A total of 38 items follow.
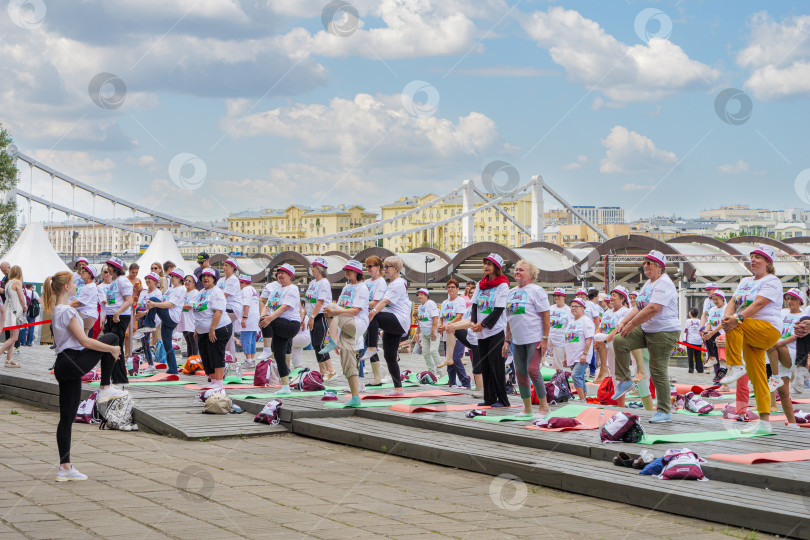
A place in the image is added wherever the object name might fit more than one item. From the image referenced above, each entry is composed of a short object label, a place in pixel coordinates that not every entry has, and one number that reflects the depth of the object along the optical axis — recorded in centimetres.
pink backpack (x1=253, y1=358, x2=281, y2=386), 1272
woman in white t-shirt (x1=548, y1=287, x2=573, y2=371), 1337
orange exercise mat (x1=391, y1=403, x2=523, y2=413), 991
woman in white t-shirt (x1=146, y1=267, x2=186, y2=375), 1442
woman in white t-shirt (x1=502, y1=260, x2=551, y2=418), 917
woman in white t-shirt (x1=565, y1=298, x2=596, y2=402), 1309
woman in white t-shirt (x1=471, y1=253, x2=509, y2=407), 989
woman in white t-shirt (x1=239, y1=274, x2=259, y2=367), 1453
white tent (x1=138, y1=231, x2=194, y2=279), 2972
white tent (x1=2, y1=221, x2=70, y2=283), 2689
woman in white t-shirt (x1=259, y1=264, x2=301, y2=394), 1151
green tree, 5288
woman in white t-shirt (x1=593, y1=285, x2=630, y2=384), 1249
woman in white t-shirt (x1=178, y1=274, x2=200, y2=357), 1384
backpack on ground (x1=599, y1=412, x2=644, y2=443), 761
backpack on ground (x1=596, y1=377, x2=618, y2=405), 1125
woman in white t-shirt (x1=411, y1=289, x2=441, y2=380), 1501
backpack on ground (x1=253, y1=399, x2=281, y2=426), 996
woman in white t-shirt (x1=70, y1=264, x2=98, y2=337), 1099
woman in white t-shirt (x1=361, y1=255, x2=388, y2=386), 1148
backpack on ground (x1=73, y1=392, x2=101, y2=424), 1019
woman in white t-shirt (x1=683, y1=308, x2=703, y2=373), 1977
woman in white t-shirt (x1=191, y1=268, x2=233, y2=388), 1183
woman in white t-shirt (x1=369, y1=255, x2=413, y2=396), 1124
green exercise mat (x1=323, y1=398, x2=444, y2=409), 1051
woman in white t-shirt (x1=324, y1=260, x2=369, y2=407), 984
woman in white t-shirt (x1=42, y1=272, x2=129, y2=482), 703
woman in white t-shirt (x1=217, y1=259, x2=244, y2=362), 1349
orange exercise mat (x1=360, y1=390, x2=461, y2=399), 1135
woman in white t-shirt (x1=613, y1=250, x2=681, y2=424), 873
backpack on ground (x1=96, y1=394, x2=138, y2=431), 984
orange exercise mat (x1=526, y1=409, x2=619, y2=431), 873
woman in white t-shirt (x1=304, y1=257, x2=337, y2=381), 1269
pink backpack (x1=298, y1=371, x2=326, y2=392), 1213
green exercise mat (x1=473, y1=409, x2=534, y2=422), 922
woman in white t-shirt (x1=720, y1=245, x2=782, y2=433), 828
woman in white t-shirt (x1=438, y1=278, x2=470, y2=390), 1382
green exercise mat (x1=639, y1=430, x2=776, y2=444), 769
